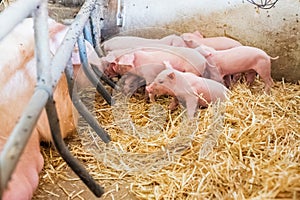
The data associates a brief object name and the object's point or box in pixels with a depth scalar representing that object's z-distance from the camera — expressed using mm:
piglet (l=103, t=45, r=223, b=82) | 2375
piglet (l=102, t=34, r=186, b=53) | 2547
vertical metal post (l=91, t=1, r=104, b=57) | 2541
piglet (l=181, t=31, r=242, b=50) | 2533
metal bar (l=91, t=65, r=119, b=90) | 2407
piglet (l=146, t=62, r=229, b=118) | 2193
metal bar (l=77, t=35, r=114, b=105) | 2154
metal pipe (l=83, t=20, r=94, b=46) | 2414
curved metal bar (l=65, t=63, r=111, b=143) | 1972
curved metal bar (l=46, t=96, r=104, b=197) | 1408
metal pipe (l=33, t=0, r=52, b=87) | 1345
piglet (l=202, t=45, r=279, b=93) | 2385
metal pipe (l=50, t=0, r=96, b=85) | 1468
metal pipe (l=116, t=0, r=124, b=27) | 2729
